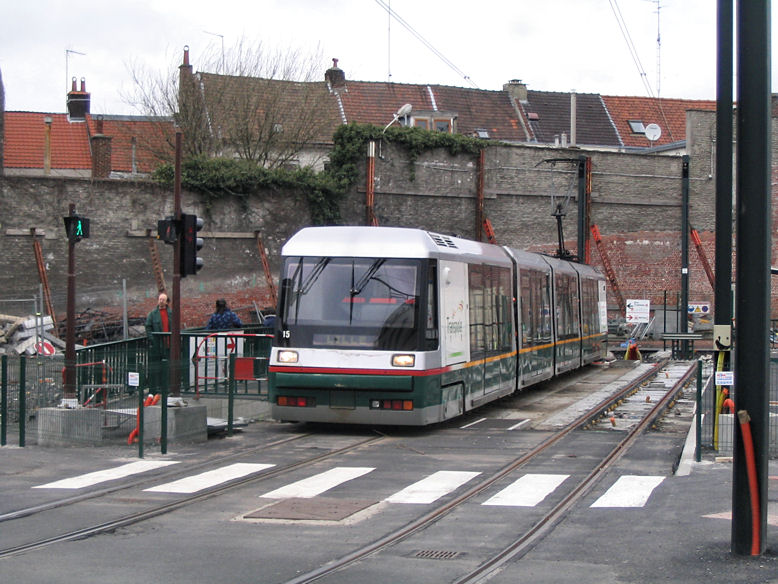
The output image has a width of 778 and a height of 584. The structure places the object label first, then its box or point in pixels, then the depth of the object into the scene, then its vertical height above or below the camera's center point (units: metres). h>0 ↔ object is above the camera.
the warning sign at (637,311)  38.72 -0.07
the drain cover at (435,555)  8.21 -1.89
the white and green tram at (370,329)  15.21 -0.31
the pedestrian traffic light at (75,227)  17.19 +1.25
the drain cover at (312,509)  9.84 -1.90
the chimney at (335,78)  56.16 +11.91
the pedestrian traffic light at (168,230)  15.48 +1.10
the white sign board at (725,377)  12.16 -0.77
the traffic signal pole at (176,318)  15.09 -0.17
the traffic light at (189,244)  15.72 +0.91
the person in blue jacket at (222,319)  21.44 -0.25
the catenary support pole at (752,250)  7.70 +0.43
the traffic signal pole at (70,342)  14.75 -0.56
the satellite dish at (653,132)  55.19 +9.10
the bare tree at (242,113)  41.34 +7.45
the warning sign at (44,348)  23.48 -0.96
